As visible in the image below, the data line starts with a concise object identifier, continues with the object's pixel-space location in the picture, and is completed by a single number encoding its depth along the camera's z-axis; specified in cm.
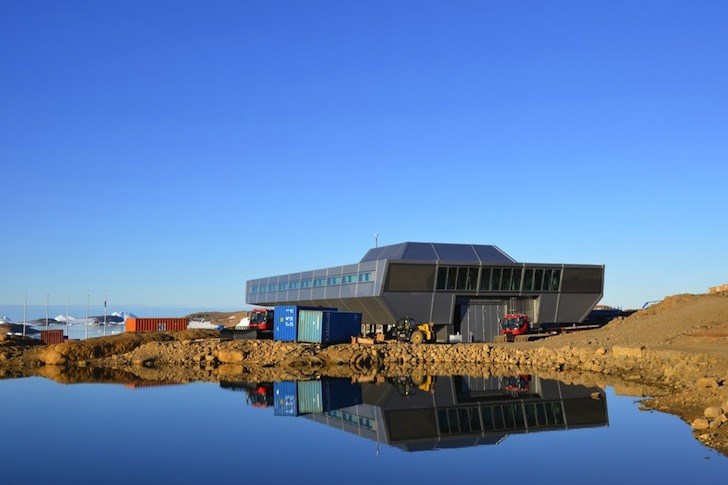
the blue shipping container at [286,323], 6034
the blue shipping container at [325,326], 5906
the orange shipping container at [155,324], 8594
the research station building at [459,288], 6469
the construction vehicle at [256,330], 6688
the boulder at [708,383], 3281
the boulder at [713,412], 2564
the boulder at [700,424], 2492
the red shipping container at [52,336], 8101
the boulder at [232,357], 5772
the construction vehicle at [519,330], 6456
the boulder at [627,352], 4722
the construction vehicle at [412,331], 6109
